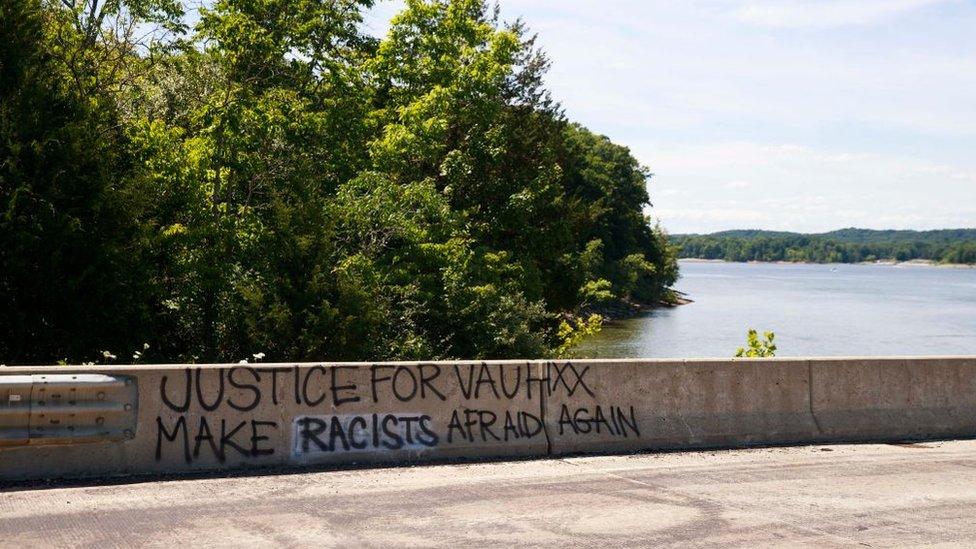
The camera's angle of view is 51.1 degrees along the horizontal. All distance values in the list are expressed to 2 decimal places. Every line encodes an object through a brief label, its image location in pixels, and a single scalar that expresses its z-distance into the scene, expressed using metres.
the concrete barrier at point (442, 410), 8.14
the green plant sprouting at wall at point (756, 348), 19.12
